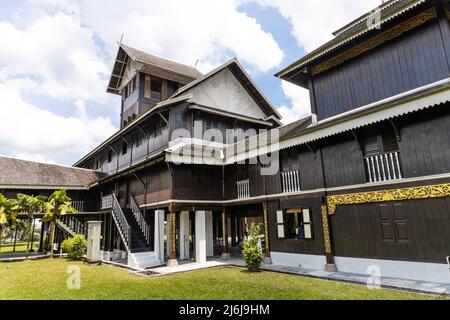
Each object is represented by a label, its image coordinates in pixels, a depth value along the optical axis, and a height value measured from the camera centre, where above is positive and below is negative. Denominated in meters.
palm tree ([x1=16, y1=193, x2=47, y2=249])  17.70 +1.50
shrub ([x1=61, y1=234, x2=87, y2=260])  15.83 -1.18
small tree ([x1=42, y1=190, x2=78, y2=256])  17.61 +1.18
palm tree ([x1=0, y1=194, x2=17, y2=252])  16.28 +1.03
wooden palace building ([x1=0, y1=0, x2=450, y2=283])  8.56 +2.41
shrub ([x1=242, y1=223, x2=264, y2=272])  10.97 -1.31
